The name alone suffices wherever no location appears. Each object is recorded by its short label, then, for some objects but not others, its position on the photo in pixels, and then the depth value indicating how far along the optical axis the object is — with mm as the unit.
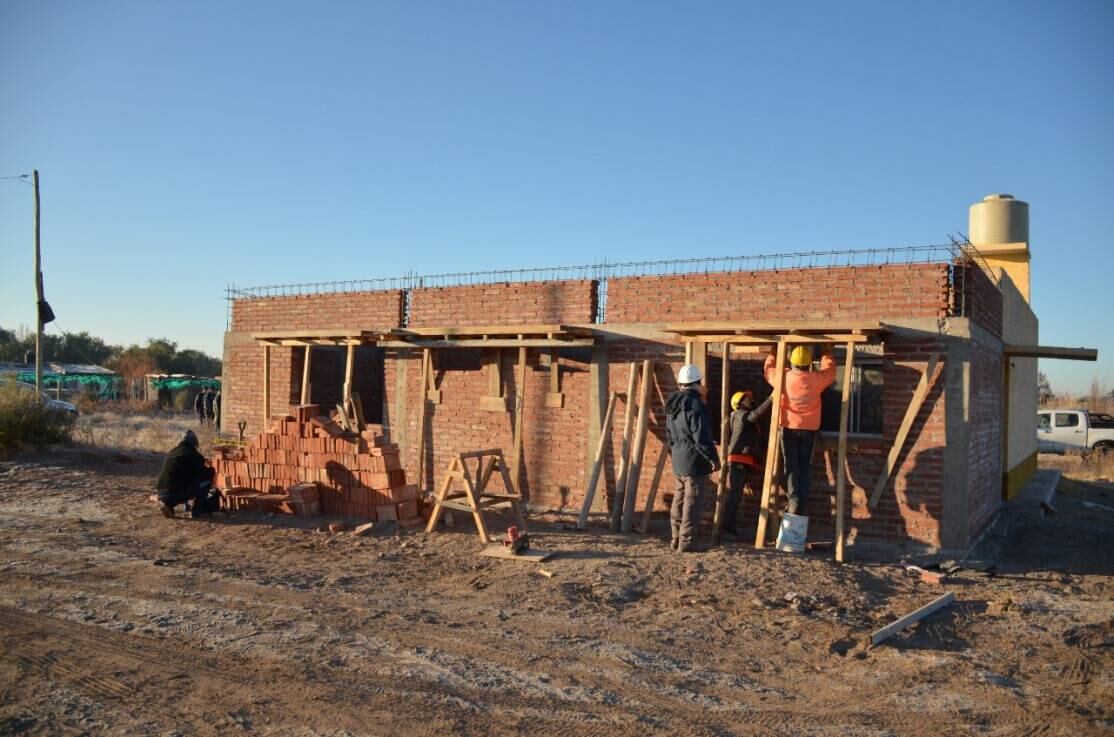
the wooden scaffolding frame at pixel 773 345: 8188
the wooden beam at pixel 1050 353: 9953
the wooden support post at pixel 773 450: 8484
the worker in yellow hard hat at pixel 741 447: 8812
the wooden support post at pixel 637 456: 9531
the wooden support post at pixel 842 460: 8156
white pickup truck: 22938
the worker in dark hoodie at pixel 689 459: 8219
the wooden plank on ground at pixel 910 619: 5793
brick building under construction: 8312
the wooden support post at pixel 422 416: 11242
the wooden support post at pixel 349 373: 11747
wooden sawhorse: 8797
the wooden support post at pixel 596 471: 9633
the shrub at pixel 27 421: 14055
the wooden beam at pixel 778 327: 8070
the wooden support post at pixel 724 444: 8828
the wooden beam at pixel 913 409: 8234
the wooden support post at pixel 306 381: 12422
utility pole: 17500
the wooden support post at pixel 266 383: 12953
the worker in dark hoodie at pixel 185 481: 9922
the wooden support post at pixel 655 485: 9422
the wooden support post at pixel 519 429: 10383
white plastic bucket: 8258
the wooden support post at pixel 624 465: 9641
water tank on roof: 14867
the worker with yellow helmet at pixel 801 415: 8312
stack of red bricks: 9781
